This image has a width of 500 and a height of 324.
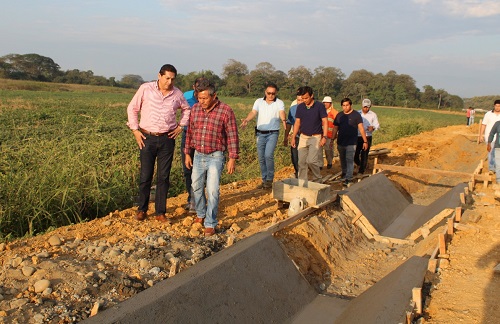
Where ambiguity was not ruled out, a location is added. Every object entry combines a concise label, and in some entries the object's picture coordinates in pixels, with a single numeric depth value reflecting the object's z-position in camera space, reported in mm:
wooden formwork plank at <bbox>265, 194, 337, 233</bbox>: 4742
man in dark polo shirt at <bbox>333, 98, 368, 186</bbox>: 8188
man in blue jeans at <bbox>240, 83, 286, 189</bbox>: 7184
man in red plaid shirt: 4859
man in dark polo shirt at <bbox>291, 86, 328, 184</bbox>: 6918
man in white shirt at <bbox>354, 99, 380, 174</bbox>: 9109
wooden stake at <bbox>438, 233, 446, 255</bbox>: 4809
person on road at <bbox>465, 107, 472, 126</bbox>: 26491
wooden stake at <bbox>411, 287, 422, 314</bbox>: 3480
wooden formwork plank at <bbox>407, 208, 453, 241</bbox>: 6320
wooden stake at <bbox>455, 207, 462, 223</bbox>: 5930
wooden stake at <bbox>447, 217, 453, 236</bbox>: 5398
